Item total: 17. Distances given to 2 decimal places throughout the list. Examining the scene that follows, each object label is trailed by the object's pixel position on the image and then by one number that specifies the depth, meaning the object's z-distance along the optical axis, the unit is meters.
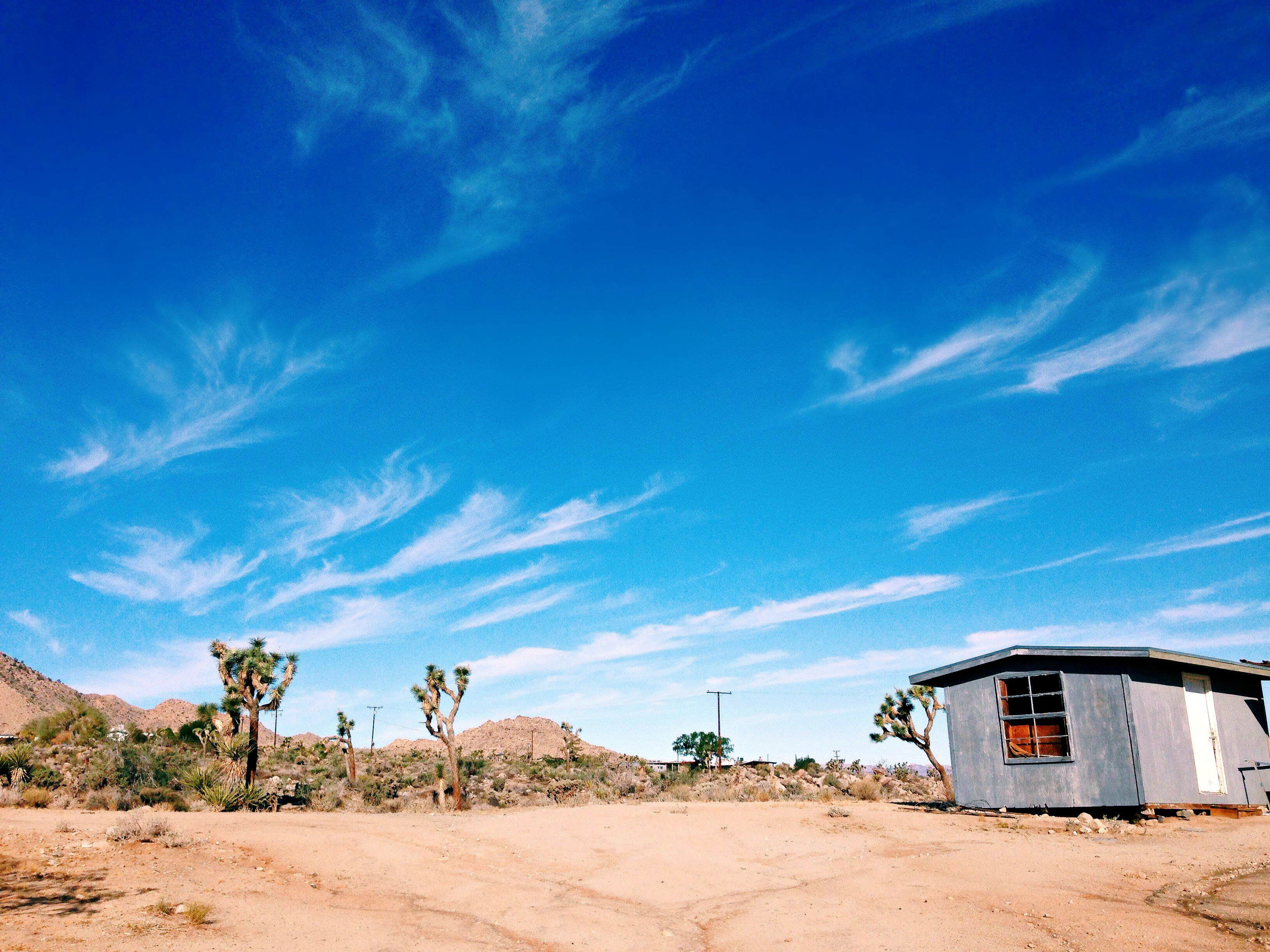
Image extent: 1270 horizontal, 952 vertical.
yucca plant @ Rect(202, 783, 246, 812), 22.00
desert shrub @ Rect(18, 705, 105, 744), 35.50
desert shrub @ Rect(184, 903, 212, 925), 8.79
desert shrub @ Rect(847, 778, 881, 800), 27.58
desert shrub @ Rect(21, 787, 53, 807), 20.83
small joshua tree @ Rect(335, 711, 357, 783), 40.22
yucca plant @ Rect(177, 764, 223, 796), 24.39
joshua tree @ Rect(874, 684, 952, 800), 29.70
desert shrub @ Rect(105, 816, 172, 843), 12.08
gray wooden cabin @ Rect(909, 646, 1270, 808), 18.08
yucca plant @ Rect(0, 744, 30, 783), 25.30
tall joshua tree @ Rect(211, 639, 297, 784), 27.53
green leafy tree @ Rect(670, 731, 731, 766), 58.41
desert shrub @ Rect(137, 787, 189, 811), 22.64
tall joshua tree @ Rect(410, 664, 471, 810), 32.00
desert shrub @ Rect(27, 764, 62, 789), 24.89
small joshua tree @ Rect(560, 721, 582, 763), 56.47
